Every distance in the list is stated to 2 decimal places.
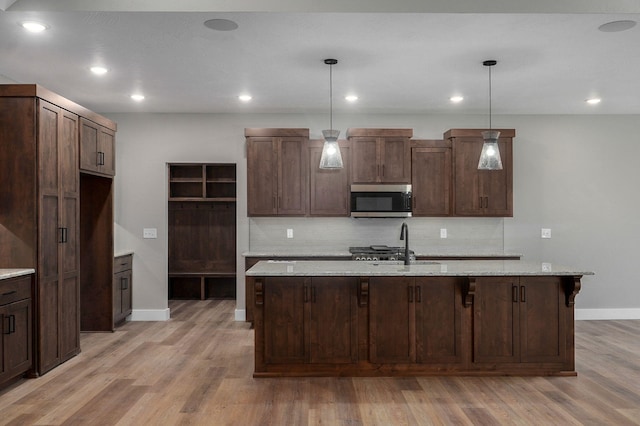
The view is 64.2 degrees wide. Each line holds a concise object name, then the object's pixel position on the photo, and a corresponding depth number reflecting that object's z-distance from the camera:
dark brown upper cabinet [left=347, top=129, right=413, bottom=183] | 6.06
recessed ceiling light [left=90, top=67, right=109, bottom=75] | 4.45
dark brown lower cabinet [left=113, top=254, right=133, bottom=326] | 5.75
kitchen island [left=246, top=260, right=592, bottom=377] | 4.00
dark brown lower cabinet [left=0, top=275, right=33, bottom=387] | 3.59
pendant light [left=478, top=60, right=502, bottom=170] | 4.23
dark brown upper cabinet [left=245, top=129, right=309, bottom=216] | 6.06
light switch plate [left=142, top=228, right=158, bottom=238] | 6.33
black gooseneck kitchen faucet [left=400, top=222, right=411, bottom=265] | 4.19
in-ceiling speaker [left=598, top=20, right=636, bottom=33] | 3.36
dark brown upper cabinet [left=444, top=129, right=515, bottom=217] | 6.11
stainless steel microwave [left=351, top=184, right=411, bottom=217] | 6.07
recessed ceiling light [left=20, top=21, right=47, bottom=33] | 3.36
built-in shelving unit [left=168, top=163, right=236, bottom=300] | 7.92
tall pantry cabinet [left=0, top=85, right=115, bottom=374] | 3.94
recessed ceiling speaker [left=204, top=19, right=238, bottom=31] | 3.36
